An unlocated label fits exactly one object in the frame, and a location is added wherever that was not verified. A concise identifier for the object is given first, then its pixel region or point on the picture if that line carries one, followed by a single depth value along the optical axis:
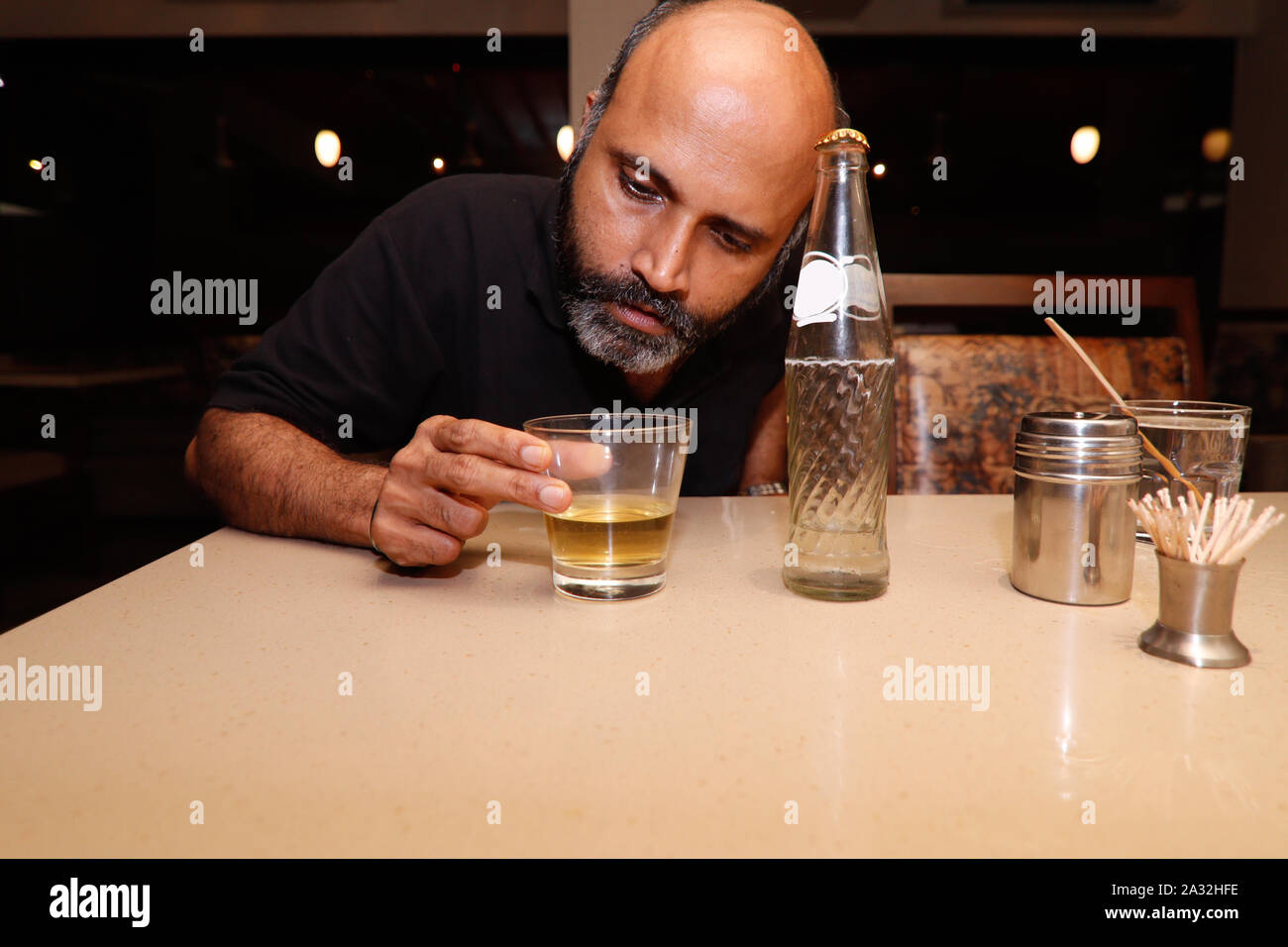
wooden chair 1.54
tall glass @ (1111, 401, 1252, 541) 0.88
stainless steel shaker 0.68
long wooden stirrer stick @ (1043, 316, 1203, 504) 0.70
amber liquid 0.71
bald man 1.02
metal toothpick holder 0.58
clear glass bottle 0.70
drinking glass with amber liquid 0.70
